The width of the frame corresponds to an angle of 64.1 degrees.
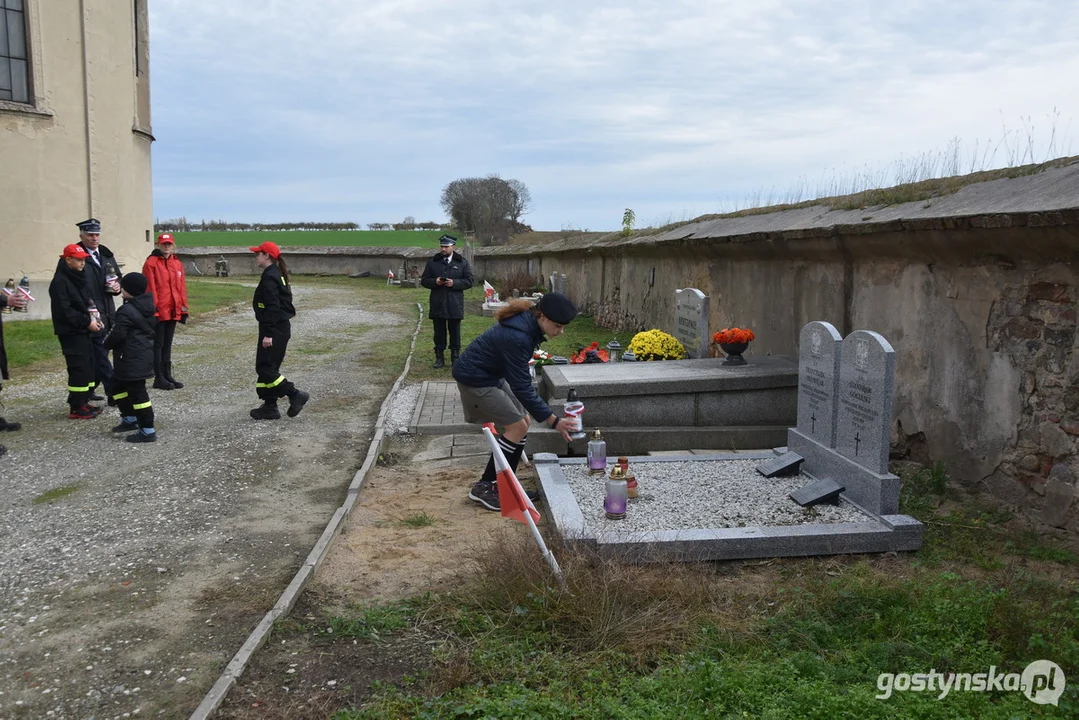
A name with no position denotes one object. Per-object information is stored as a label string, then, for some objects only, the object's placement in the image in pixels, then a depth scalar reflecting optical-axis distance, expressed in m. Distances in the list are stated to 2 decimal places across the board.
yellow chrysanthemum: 10.25
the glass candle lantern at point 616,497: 5.86
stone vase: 8.73
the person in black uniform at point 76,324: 9.16
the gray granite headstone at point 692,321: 10.00
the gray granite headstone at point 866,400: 5.72
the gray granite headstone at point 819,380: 6.46
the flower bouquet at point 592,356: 10.82
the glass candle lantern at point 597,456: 6.91
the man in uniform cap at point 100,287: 9.80
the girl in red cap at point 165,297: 11.21
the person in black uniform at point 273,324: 9.08
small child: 8.41
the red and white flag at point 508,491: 4.92
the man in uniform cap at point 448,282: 12.52
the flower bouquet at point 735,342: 8.70
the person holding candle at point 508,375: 6.15
